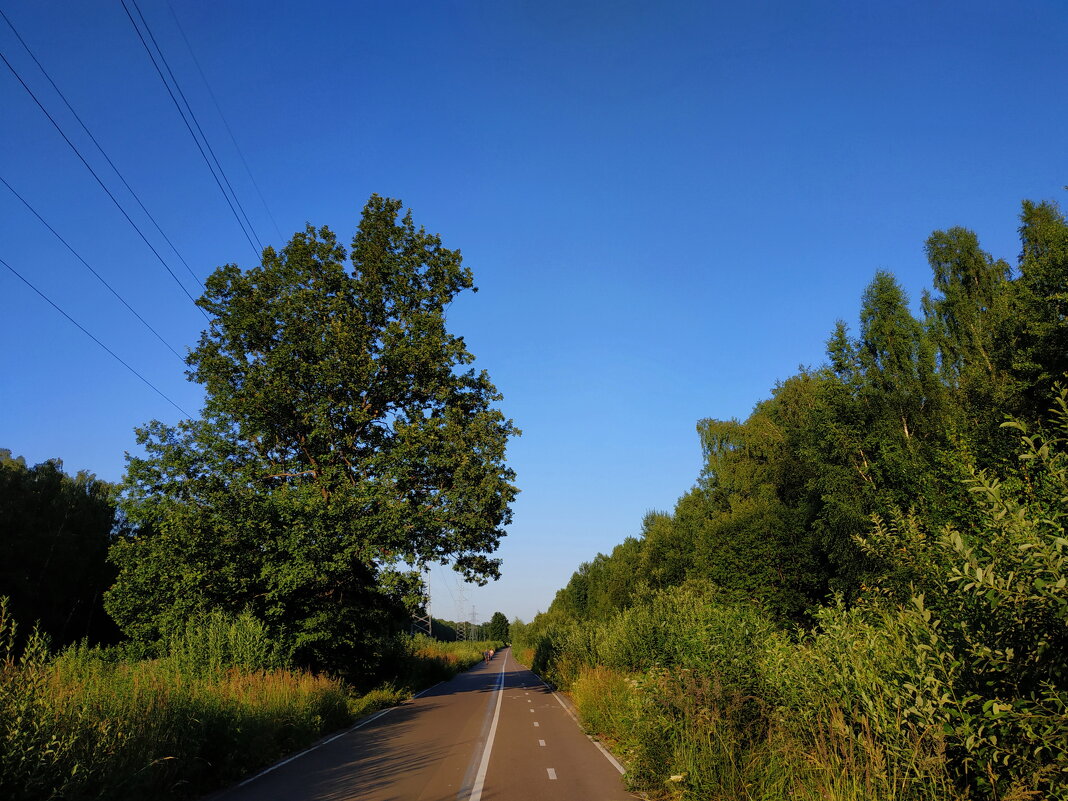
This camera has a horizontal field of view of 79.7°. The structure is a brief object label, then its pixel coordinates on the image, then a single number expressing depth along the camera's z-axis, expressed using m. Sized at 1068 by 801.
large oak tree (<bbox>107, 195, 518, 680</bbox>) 22.94
